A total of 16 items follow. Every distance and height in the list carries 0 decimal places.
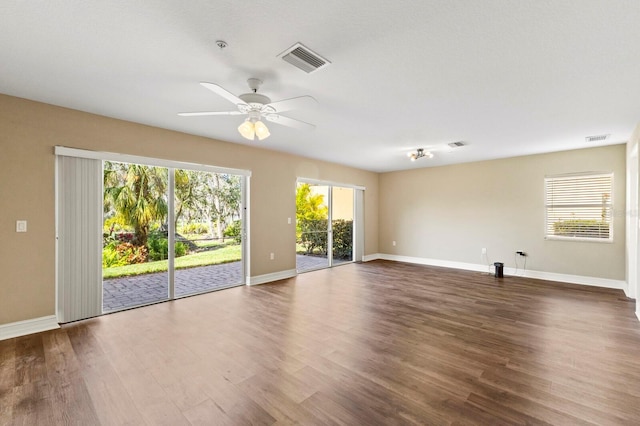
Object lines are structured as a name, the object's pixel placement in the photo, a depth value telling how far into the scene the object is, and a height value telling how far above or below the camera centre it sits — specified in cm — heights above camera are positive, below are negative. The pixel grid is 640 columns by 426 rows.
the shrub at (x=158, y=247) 423 -51
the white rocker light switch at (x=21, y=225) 316 -14
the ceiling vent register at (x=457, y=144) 502 +125
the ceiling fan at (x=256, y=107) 266 +104
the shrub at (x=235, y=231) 518 -33
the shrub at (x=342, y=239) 756 -70
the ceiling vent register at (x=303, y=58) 219 +127
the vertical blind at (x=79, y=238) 345 -31
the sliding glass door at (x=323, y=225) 669 -30
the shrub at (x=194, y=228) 457 -25
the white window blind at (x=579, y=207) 524 +12
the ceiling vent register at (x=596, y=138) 454 +124
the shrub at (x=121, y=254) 389 -58
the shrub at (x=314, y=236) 676 -56
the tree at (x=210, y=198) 458 +27
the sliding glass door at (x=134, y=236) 392 -32
